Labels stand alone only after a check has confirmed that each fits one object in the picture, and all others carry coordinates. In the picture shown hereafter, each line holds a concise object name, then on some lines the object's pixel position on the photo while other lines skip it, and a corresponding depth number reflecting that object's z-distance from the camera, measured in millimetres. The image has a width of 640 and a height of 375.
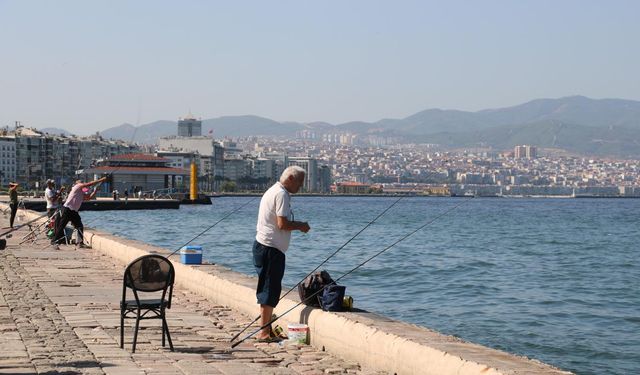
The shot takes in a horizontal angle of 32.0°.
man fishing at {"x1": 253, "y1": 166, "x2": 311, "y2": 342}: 8500
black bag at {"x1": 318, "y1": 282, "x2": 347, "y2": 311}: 8812
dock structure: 88025
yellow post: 115812
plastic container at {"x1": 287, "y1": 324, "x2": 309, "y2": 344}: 8711
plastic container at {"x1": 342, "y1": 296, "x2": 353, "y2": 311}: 8961
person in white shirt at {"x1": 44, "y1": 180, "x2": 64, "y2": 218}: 23062
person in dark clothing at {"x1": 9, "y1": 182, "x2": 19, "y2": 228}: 28875
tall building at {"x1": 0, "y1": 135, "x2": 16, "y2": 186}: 197000
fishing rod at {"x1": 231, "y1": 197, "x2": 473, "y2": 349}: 8575
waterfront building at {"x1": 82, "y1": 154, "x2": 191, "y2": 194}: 144375
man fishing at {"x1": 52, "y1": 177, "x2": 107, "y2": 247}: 19250
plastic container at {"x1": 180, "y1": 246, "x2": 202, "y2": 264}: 13516
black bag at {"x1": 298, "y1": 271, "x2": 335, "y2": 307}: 9000
